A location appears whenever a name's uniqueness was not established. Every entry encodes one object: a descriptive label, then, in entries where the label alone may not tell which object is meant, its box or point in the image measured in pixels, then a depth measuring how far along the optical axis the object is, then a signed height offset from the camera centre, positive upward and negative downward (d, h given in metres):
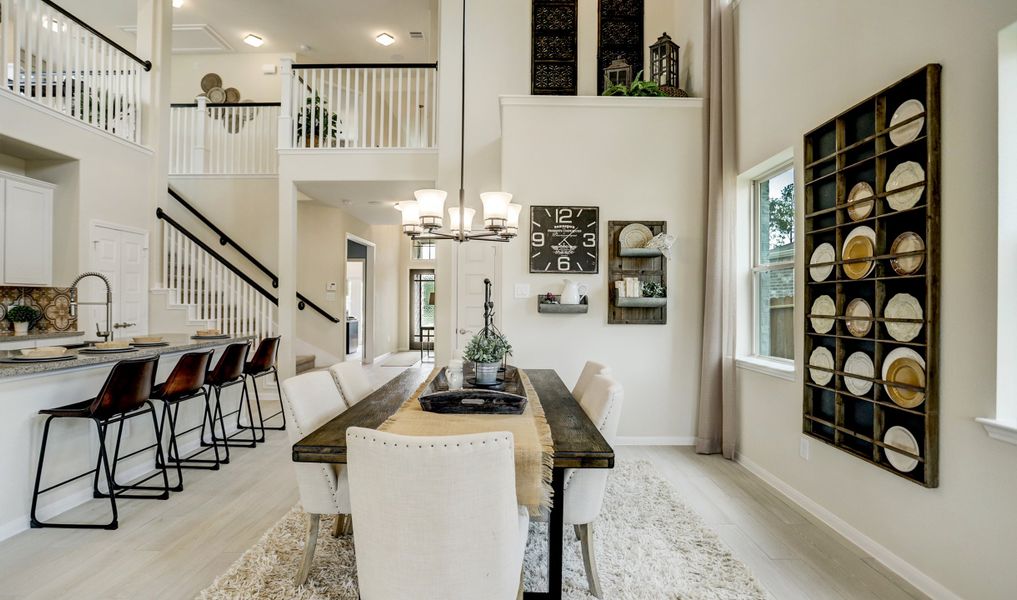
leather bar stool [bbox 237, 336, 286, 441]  4.33 -0.57
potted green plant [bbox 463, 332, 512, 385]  2.63 -0.30
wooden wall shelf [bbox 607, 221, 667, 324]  4.17 +0.22
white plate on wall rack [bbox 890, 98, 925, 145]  2.12 +0.75
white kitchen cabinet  4.39 +0.54
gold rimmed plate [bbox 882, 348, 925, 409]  2.11 -0.32
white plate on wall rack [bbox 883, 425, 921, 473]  2.14 -0.62
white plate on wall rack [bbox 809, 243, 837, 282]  2.73 +0.22
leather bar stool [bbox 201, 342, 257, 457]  3.77 -0.58
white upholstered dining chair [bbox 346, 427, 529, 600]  1.30 -0.57
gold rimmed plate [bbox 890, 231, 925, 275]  2.11 +0.21
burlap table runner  1.66 -0.49
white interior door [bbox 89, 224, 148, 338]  5.00 +0.15
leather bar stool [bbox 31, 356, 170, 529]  2.58 -0.59
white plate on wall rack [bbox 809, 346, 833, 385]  2.74 -0.35
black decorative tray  2.13 -0.45
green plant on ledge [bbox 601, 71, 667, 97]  4.27 +1.76
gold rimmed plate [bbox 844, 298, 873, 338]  2.42 -0.08
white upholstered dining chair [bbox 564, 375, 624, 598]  2.05 -0.78
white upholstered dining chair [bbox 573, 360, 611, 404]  2.66 -0.42
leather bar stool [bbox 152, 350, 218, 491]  3.15 -0.58
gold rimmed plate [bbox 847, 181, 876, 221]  2.40 +0.47
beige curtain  3.86 +0.34
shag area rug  2.06 -1.18
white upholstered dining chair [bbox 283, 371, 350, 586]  2.01 -0.73
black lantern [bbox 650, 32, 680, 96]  4.47 +2.07
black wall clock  4.17 +0.46
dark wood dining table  1.69 -0.51
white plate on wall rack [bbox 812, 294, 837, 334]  2.72 -0.06
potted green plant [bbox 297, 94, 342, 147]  6.01 +2.08
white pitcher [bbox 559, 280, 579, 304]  4.07 +0.03
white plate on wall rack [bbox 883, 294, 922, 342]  2.13 -0.06
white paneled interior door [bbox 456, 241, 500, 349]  5.25 +0.16
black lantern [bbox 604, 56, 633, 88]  4.72 +2.10
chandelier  2.70 +0.44
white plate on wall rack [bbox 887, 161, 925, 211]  2.12 +0.51
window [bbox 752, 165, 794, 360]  3.35 +0.24
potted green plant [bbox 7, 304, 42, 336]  4.40 -0.21
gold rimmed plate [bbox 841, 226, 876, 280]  2.39 +0.24
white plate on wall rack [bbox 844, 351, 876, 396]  2.42 -0.34
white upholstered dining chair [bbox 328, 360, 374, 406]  2.63 -0.46
